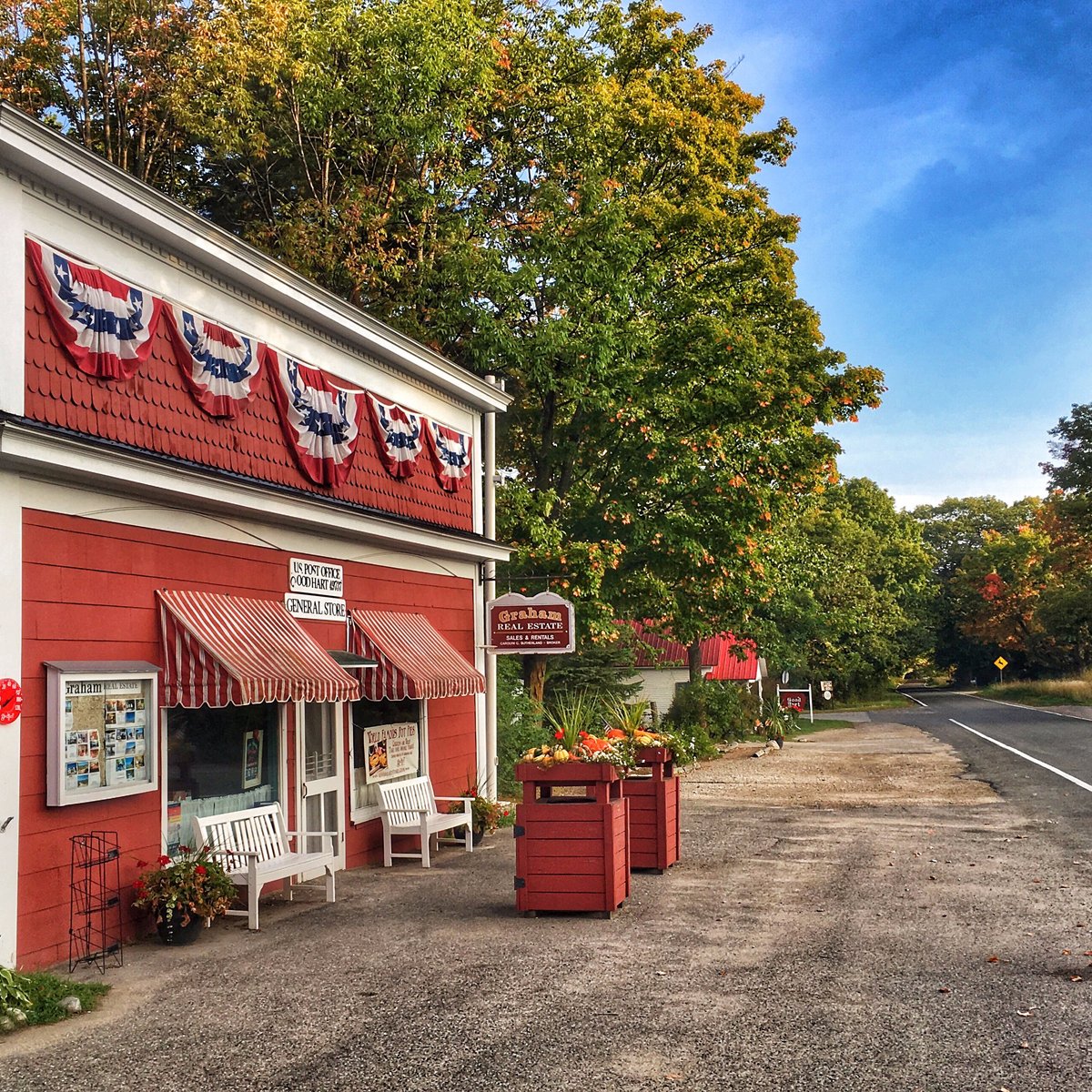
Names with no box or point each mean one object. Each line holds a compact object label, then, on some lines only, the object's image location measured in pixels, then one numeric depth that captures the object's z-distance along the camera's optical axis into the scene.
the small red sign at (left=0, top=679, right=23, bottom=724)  8.36
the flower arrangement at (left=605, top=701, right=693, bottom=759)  12.95
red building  8.77
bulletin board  8.79
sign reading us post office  12.44
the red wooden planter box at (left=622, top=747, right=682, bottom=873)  12.52
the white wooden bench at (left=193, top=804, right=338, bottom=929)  10.23
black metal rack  8.95
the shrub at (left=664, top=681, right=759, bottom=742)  34.97
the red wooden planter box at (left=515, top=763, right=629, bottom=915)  10.36
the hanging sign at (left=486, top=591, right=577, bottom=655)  15.99
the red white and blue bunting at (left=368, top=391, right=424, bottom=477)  14.55
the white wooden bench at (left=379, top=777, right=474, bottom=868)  13.59
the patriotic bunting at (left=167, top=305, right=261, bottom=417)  10.86
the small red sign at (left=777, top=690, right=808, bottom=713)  45.31
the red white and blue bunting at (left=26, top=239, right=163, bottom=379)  9.21
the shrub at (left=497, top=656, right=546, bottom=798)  20.14
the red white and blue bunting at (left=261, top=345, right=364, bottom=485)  12.54
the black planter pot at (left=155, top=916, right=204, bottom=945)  9.54
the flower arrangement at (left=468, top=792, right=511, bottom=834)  15.04
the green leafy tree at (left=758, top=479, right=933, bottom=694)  41.22
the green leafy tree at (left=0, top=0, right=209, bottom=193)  23.36
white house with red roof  43.31
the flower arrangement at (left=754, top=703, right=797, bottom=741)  39.59
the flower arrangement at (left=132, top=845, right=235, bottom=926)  9.49
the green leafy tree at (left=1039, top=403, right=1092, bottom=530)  51.16
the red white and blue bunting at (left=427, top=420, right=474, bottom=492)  16.20
